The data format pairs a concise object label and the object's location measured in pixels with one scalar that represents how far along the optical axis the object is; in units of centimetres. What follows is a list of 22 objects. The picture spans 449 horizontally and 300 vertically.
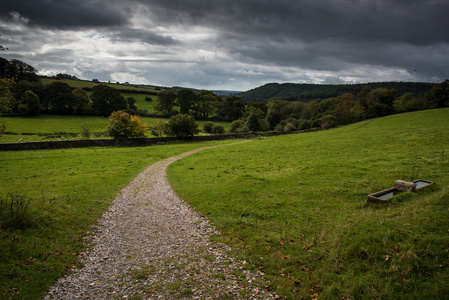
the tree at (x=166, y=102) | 9375
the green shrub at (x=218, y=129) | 7531
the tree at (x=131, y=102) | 9569
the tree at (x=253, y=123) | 7631
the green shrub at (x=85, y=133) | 5047
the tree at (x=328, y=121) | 6812
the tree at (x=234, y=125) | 7988
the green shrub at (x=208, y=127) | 7806
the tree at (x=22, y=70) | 7356
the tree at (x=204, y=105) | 9888
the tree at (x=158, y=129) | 6071
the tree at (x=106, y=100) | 8169
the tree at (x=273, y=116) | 9000
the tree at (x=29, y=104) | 6475
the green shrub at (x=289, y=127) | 7244
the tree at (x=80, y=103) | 7806
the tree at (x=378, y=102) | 6893
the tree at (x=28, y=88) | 6800
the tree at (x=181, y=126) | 5269
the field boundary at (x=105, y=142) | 3553
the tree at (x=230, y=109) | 10206
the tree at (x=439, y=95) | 6197
